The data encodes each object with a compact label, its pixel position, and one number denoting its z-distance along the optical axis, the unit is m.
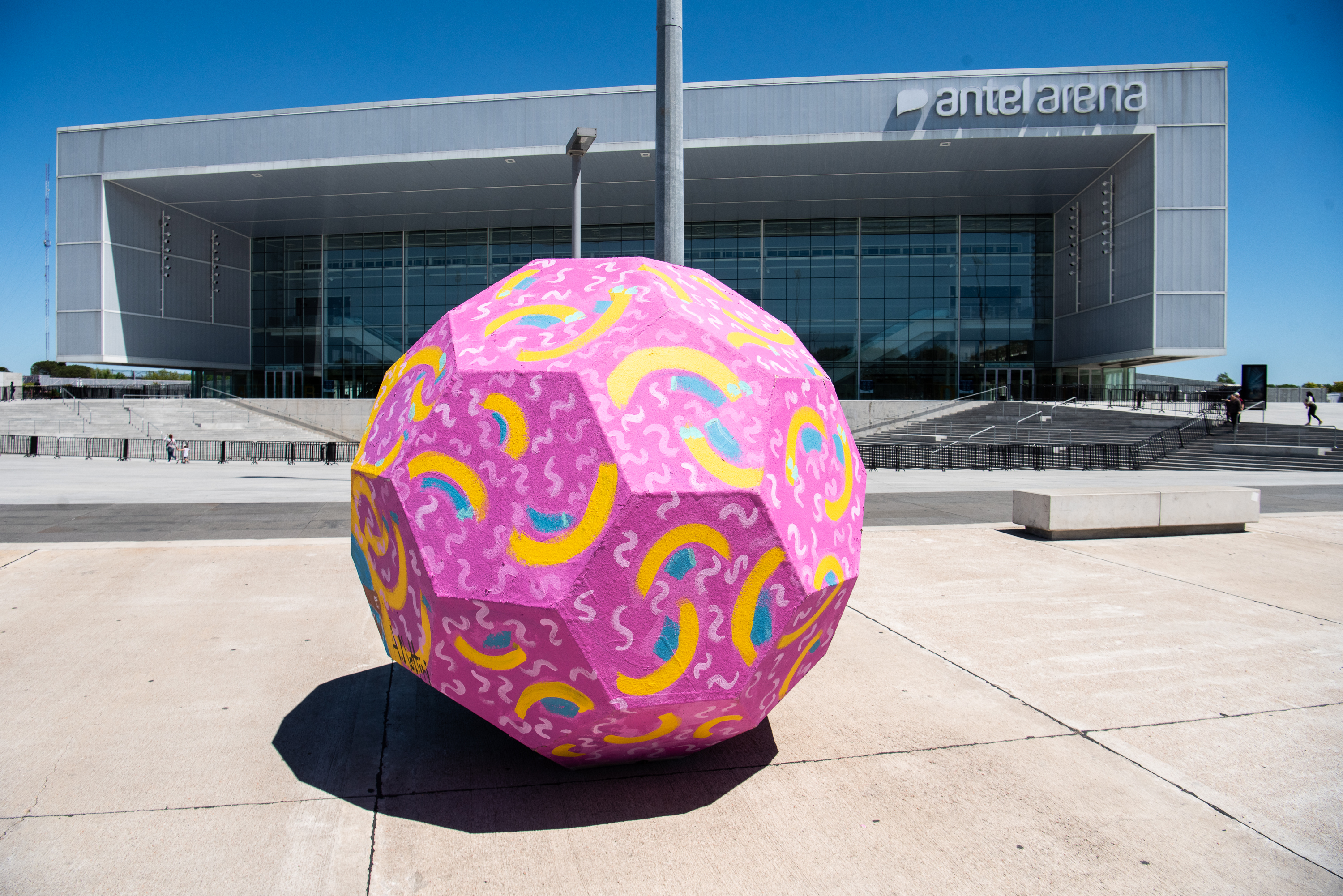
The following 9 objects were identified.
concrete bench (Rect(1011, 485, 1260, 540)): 10.76
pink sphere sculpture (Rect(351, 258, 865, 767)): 3.15
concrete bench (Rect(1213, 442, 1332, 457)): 25.80
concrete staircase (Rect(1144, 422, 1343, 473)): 25.23
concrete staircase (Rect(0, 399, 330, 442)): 35.31
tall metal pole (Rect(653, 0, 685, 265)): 8.25
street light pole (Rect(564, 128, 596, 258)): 12.70
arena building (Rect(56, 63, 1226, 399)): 35.69
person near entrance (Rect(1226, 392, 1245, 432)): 29.69
